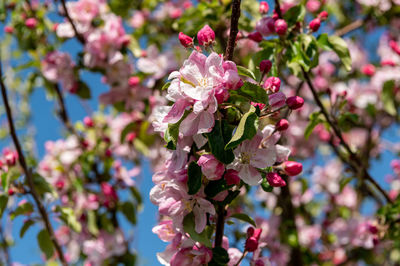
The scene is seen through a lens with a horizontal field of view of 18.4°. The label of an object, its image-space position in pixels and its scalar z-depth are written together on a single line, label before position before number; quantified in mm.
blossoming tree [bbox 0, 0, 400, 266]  742
